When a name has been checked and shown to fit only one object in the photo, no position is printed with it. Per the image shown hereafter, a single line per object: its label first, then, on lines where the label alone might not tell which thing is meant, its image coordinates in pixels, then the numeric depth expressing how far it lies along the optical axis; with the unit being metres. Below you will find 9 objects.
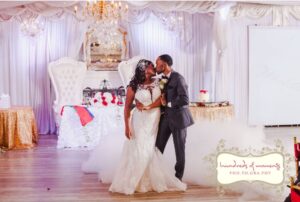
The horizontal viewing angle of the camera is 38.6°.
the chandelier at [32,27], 8.95
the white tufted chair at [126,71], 8.99
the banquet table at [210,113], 6.94
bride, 4.44
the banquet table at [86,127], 7.46
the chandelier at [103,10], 7.18
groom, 4.41
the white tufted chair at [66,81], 8.62
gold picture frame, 9.33
